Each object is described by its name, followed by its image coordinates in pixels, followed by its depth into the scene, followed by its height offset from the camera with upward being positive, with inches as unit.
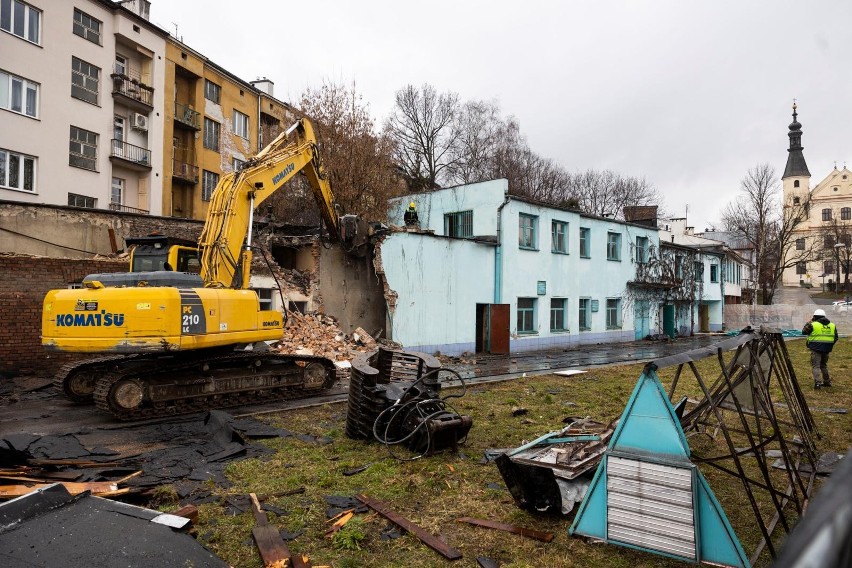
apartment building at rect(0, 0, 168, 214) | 900.6 +336.7
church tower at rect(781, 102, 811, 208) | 3038.9 +715.9
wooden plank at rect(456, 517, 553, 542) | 188.7 -87.5
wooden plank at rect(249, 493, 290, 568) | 169.0 -86.7
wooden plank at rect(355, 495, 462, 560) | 179.3 -88.1
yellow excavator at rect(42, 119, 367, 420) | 353.1 -30.3
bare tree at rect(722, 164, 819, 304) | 1796.3 +232.3
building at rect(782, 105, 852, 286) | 2620.6 +450.9
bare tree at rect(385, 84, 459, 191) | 1651.1 +479.4
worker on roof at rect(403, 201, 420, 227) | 885.2 +119.5
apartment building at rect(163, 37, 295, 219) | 1220.0 +390.0
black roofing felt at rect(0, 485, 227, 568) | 142.3 -72.0
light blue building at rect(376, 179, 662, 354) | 770.8 +26.5
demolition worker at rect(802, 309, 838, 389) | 496.4 -42.4
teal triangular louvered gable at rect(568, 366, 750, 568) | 161.2 -52.8
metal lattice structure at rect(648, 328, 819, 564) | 191.0 -69.9
